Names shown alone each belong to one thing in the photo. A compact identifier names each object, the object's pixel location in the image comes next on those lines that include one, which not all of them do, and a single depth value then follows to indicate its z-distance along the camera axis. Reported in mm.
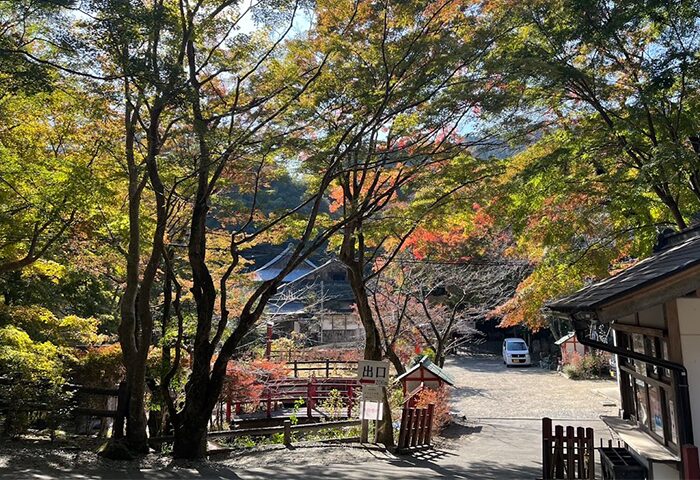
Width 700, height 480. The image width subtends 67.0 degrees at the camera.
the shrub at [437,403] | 13484
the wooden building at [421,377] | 14320
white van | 31484
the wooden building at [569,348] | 28172
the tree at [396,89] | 9453
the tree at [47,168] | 9133
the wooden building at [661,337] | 5234
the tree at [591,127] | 8602
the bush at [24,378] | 9461
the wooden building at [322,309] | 28047
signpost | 10961
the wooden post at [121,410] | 9688
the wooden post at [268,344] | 20861
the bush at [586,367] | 26125
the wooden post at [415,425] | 11523
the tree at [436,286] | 18703
